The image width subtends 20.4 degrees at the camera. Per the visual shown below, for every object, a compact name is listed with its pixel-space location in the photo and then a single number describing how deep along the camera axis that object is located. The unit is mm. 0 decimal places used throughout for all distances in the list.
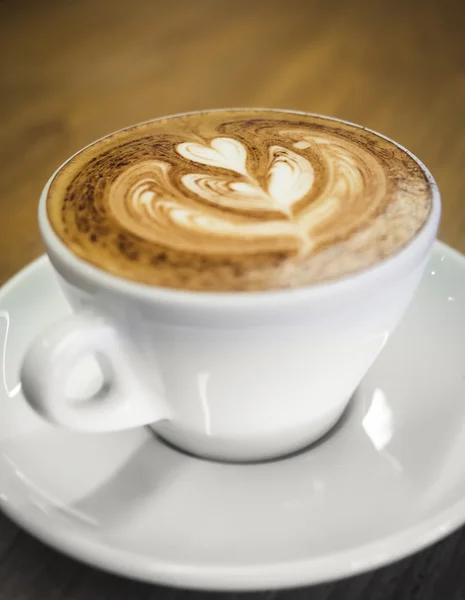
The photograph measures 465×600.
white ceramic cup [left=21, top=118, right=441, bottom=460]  266
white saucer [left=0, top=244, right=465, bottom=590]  268
